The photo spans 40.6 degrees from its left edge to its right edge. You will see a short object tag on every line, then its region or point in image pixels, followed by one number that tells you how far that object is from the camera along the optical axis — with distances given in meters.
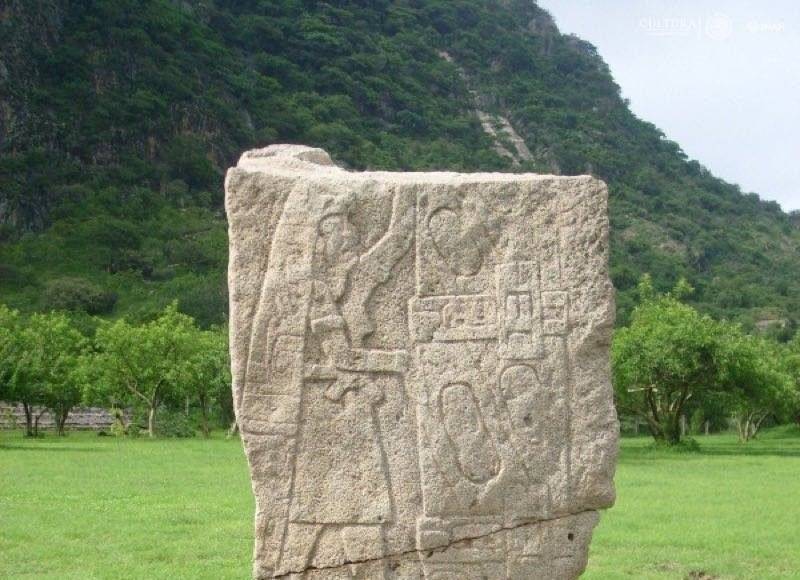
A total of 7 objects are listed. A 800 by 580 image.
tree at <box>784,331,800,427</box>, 30.48
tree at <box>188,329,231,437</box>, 27.25
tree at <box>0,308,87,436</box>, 24.64
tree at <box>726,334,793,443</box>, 23.78
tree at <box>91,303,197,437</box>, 27.33
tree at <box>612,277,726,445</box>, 22.81
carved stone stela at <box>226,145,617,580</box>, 5.85
